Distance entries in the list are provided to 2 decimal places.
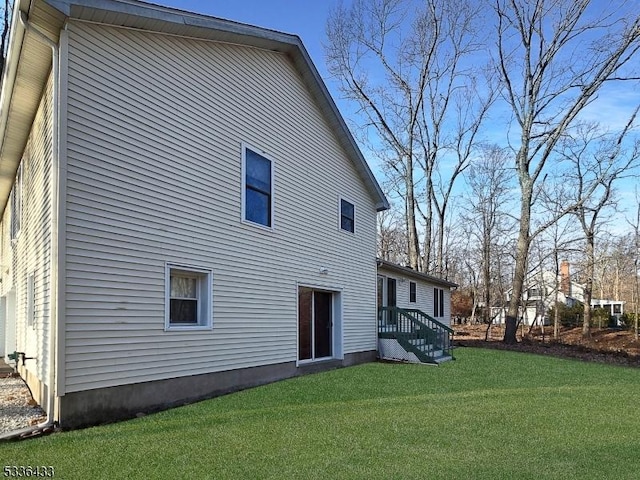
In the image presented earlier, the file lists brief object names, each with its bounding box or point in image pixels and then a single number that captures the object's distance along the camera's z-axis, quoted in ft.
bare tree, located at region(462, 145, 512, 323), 121.19
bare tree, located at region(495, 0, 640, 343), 70.33
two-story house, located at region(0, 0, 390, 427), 20.79
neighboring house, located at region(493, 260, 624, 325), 97.31
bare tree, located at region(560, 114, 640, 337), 78.74
